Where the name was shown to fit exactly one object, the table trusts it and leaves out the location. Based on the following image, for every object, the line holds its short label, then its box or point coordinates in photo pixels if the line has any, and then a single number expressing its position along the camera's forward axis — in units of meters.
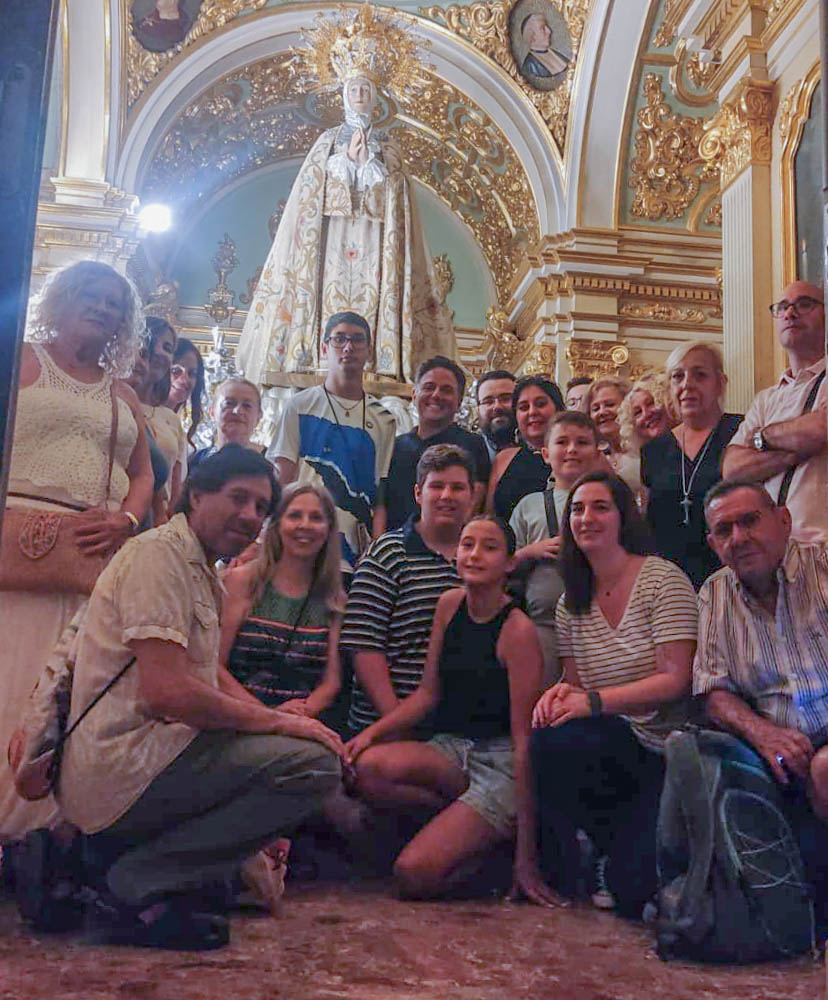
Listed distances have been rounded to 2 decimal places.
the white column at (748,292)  6.48
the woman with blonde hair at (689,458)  3.77
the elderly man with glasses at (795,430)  3.51
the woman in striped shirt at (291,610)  3.36
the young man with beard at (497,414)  4.75
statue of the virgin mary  6.77
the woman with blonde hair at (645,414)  4.48
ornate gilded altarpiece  12.64
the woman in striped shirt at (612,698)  2.98
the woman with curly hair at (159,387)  4.04
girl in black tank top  3.11
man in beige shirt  2.43
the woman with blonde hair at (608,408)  4.88
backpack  2.42
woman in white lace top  2.87
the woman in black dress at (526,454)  4.24
